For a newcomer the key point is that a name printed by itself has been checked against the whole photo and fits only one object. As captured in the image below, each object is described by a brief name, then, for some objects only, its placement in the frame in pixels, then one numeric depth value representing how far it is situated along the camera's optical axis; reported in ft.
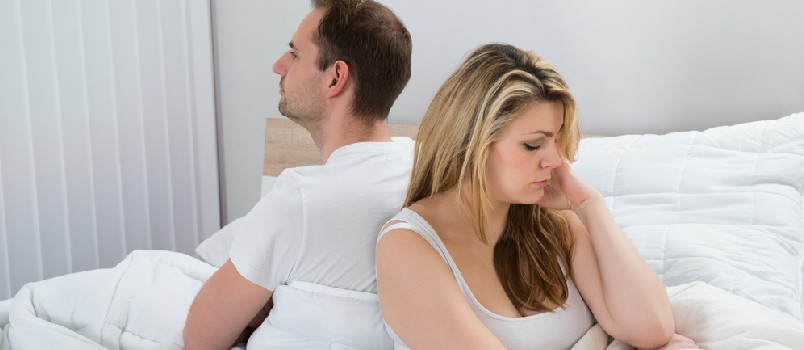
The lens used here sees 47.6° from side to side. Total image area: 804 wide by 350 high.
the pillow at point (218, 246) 7.02
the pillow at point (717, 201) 5.29
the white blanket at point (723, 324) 4.21
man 4.61
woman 4.16
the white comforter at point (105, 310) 5.21
